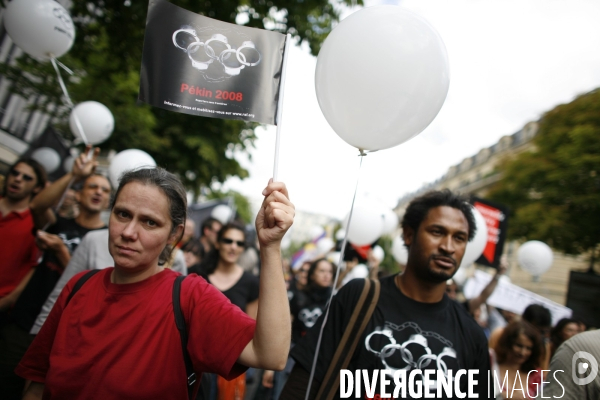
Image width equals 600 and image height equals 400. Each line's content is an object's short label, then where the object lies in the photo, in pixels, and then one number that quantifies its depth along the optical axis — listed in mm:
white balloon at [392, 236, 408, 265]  5840
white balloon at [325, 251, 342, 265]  10578
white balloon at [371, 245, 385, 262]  8936
